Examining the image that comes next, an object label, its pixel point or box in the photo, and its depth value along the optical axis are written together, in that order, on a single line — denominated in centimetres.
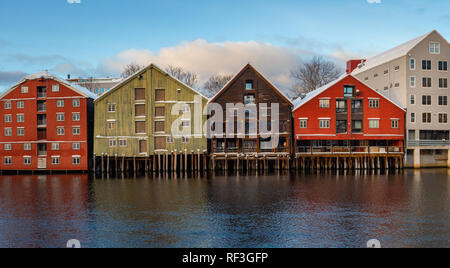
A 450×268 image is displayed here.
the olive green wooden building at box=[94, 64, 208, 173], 5181
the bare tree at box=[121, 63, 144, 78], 8065
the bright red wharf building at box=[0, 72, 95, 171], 5238
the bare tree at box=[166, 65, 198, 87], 8204
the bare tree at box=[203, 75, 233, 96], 8506
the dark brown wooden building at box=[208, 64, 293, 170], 5238
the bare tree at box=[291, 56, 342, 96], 8069
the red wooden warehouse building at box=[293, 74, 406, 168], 5328
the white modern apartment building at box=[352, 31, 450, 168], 5525
